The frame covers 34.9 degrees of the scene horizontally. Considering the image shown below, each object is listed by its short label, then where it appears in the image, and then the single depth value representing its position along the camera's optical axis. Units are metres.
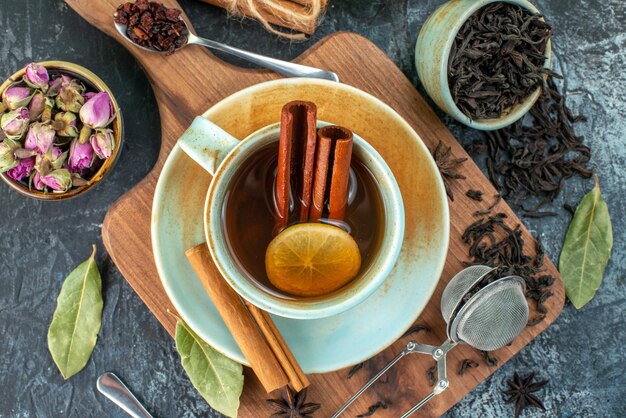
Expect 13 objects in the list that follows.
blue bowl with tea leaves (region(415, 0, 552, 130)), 0.56
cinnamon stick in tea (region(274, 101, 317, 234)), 0.48
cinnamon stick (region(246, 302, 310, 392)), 0.53
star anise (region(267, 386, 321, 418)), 0.58
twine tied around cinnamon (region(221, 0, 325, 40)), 0.58
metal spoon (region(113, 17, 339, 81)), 0.56
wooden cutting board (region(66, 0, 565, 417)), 0.56
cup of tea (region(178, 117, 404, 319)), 0.48
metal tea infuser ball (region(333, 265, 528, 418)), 0.56
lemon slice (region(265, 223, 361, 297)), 0.50
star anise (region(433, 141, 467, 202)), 0.57
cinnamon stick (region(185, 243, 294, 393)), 0.52
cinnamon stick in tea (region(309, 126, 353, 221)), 0.48
